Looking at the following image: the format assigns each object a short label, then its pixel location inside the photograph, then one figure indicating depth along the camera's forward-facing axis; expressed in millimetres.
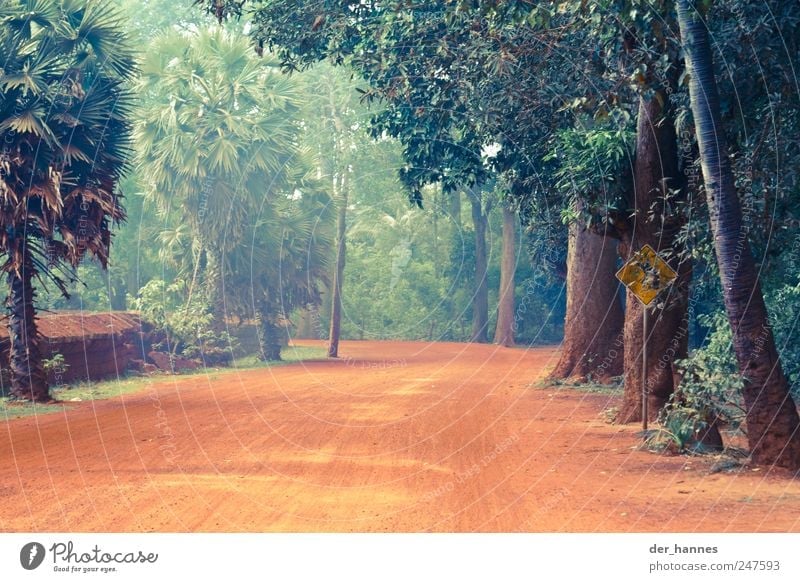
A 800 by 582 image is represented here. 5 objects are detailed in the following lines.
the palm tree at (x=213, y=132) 37031
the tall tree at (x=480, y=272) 53938
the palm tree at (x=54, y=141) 20906
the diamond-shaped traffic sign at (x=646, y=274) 16281
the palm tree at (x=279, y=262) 40281
